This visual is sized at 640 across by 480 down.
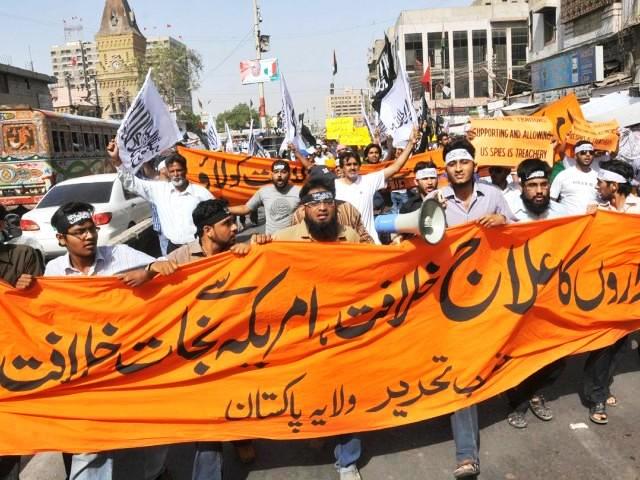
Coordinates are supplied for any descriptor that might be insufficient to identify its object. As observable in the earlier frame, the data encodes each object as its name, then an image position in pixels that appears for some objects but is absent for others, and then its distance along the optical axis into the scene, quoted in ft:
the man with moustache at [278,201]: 19.89
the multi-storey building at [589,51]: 66.85
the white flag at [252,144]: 54.56
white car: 32.01
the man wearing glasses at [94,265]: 10.17
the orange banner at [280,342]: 10.37
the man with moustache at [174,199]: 18.53
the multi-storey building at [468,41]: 212.84
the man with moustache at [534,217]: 12.71
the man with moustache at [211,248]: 10.21
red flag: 64.28
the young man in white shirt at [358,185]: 18.56
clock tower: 296.51
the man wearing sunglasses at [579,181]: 16.65
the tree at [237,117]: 393.99
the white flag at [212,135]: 53.80
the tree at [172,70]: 203.72
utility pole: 98.89
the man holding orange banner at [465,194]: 13.12
